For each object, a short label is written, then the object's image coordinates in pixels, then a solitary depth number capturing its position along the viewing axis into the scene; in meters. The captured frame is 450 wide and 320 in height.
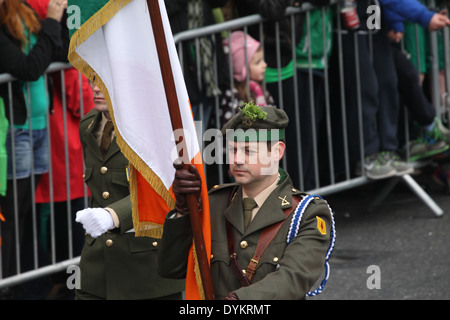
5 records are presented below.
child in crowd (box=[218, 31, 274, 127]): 15.13
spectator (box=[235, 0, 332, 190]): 15.45
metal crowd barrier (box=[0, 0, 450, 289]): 13.61
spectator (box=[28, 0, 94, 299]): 13.70
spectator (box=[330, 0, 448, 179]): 16.23
